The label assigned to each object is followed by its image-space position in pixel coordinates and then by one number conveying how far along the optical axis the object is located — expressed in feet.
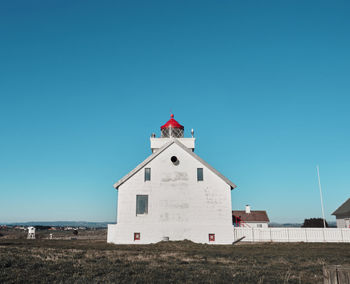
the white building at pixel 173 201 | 92.22
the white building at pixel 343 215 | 158.63
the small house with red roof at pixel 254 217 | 182.99
